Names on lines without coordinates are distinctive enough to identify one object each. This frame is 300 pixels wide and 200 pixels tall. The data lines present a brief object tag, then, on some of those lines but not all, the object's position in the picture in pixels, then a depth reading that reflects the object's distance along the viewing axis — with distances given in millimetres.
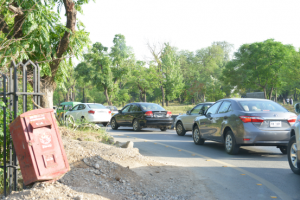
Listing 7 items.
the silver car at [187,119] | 14227
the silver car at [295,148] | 6242
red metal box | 4195
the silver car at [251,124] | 8398
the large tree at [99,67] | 49156
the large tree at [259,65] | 52656
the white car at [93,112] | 19812
